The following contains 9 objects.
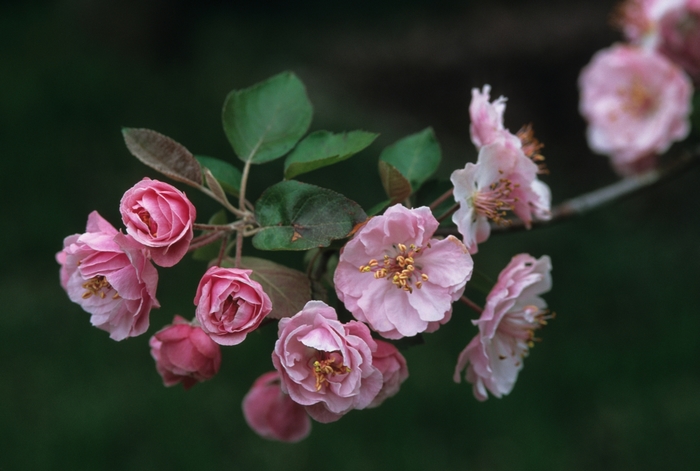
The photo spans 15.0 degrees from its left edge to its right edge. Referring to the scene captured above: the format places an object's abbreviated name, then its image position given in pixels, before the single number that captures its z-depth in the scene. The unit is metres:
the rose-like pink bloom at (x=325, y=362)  0.93
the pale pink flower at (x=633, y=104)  1.18
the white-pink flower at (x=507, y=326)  0.96
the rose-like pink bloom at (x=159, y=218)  0.92
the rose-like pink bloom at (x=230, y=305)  0.93
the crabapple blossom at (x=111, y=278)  0.93
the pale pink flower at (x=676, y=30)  1.17
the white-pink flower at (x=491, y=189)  0.95
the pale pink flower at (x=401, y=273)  0.94
